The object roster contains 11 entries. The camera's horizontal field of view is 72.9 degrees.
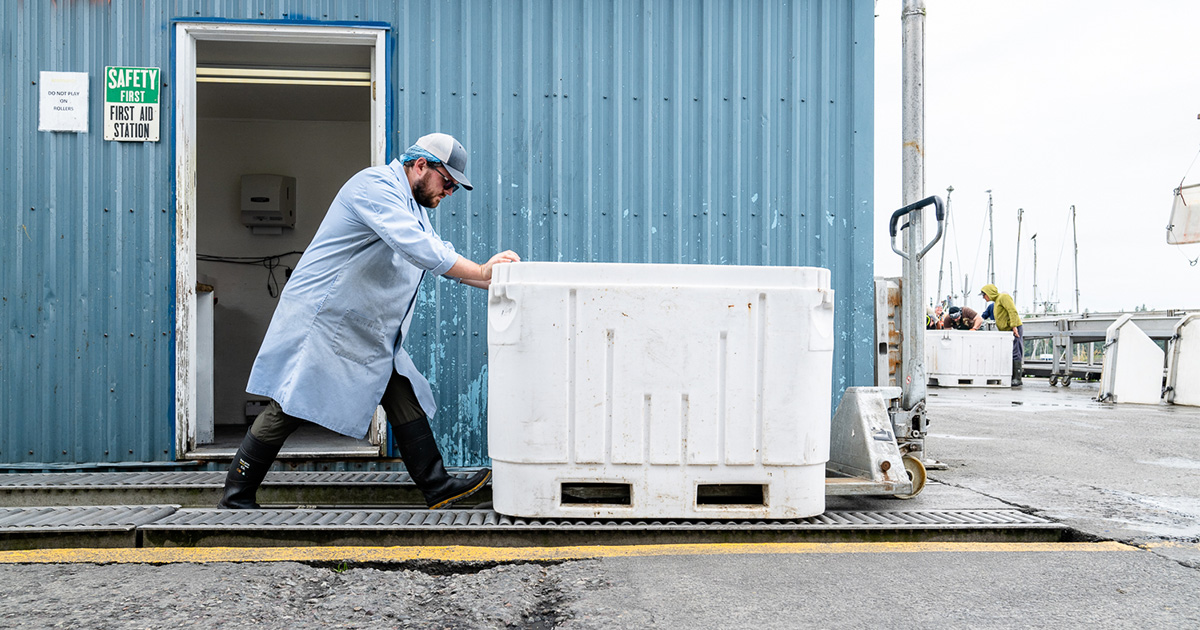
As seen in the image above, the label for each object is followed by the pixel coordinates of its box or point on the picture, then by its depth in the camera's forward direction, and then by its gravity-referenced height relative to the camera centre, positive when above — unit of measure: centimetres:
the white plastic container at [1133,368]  1295 -89
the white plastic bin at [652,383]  362 -33
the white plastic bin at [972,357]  1753 -100
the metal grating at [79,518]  337 -95
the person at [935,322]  2001 -30
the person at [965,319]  1867 -18
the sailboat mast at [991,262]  4394 +267
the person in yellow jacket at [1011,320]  1723 -18
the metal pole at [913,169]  506 +93
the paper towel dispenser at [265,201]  884 +114
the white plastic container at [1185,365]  1255 -82
